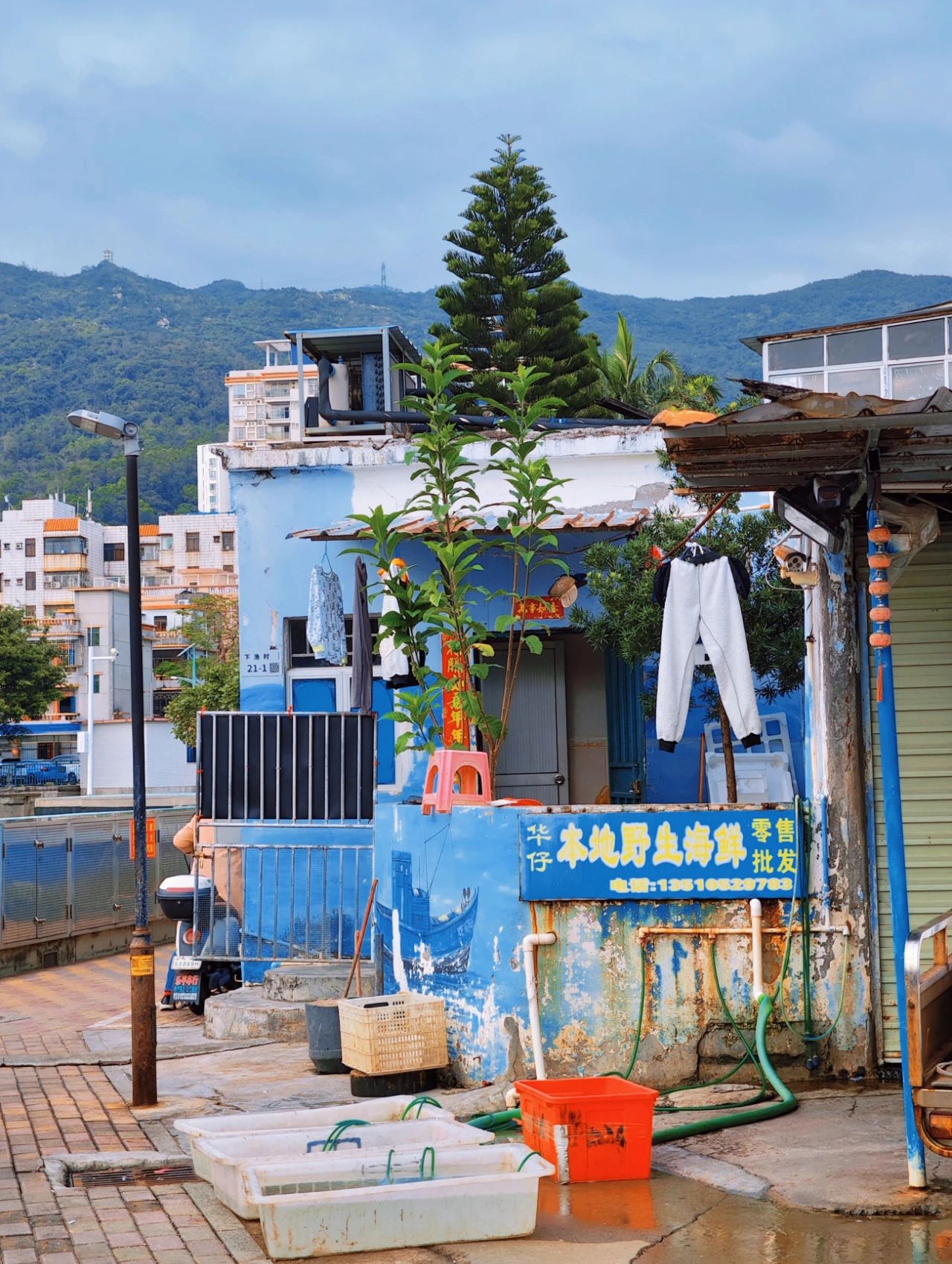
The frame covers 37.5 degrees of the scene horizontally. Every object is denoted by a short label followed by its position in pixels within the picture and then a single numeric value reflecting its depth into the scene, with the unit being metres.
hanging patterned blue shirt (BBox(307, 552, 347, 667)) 13.59
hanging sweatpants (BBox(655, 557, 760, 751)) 9.35
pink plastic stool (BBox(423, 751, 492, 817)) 9.20
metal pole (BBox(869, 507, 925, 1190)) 6.20
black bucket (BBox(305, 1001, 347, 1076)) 9.41
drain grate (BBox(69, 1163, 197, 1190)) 6.89
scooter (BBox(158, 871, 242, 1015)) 12.53
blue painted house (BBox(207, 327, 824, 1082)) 8.42
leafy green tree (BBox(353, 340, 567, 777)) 10.35
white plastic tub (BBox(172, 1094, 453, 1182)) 6.87
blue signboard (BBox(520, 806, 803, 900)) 8.38
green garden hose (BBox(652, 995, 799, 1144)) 7.27
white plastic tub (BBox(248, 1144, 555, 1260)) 5.64
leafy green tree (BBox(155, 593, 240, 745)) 50.09
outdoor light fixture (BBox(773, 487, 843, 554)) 7.55
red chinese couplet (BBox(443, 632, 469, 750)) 12.37
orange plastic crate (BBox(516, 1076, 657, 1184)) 6.67
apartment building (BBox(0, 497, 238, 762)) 78.88
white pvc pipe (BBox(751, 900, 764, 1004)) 8.23
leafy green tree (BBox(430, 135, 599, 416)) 31.72
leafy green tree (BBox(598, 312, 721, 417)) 37.72
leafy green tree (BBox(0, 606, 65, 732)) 65.44
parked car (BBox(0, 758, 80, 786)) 64.25
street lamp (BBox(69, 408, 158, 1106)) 8.72
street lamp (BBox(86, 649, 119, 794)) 48.59
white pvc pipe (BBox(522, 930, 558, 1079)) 8.25
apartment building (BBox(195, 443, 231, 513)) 128.62
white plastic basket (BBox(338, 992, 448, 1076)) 8.44
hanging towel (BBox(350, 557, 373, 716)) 13.27
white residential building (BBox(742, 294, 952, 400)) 19.27
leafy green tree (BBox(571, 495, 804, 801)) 11.88
